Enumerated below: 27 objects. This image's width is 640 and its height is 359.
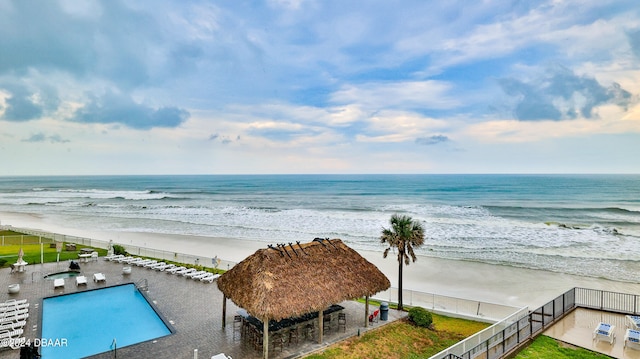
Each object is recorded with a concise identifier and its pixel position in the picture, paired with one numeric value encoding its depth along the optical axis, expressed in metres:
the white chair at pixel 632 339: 11.09
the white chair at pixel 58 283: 18.50
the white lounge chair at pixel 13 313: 13.69
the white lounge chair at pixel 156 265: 22.56
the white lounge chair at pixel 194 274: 20.80
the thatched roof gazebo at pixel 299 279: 12.05
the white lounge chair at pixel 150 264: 22.72
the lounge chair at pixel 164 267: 22.44
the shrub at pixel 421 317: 15.42
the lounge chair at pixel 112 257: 24.63
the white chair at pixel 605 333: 11.55
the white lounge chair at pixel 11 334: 12.41
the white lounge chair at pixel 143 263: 23.07
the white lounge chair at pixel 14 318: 13.28
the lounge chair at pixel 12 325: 12.87
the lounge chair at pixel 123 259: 24.07
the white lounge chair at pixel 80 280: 18.81
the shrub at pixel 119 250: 26.56
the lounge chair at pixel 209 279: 20.25
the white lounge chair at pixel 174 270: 21.80
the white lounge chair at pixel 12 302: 14.84
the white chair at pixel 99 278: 19.75
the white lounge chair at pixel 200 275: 20.60
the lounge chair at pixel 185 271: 21.26
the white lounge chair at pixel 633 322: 12.41
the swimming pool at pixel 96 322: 12.99
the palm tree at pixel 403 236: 16.69
